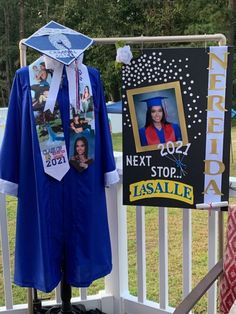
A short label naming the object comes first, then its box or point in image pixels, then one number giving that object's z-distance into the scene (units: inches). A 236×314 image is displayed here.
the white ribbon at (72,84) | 75.5
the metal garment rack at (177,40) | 78.2
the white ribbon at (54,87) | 74.5
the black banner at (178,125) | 77.0
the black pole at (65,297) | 84.8
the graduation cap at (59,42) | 74.7
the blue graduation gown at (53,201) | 75.9
